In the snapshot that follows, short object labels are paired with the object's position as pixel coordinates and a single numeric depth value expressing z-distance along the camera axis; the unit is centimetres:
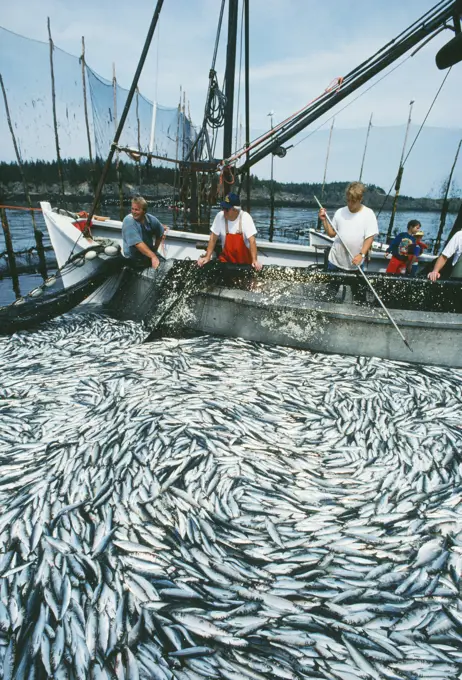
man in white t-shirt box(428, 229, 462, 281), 698
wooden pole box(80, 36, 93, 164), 2162
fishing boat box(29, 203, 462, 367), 661
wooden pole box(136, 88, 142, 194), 3472
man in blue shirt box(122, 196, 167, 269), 805
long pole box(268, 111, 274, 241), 2877
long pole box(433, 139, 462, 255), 2276
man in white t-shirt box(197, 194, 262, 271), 739
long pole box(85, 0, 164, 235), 864
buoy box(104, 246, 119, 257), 887
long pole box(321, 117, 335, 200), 2760
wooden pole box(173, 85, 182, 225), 2783
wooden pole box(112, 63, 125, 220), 2133
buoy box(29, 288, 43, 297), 881
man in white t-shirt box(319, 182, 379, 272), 670
